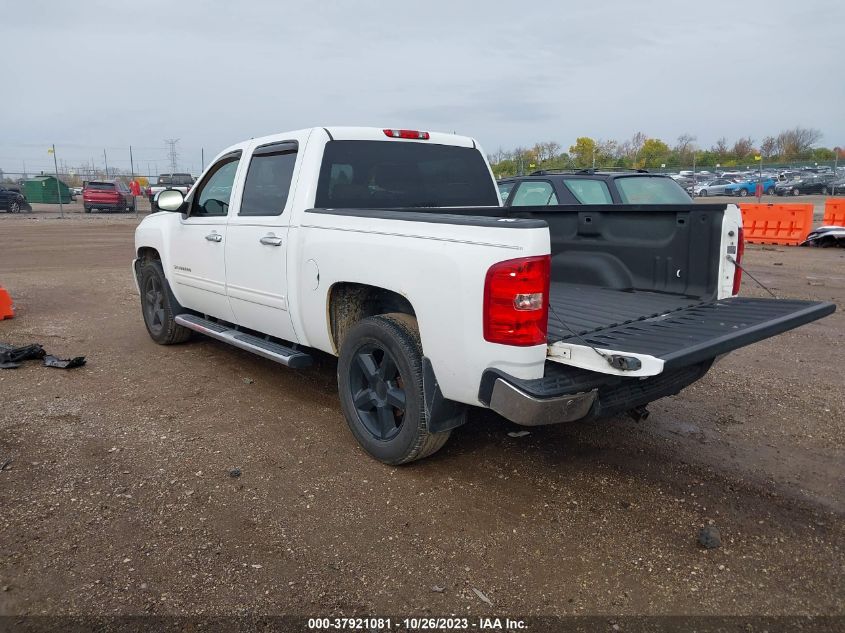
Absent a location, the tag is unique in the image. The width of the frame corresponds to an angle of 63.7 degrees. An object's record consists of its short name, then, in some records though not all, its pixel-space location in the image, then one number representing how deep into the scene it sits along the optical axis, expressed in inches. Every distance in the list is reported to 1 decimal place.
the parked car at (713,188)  1667.2
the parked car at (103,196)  1211.2
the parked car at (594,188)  364.5
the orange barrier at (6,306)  324.2
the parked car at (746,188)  1628.9
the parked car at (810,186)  1550.4
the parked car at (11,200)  1165.7
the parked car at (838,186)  1511.1
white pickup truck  122.6
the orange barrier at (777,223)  633.0
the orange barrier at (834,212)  683.9
